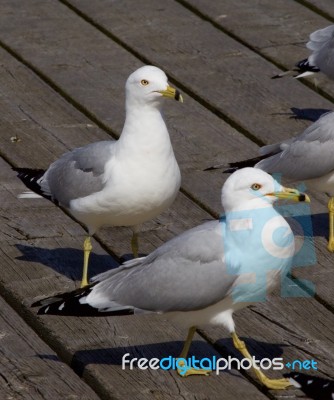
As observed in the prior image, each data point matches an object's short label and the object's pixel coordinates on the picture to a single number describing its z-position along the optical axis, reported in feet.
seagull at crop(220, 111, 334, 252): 38.27
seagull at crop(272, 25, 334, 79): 45.52
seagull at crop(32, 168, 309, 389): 28.73
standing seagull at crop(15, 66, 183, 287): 33.35
